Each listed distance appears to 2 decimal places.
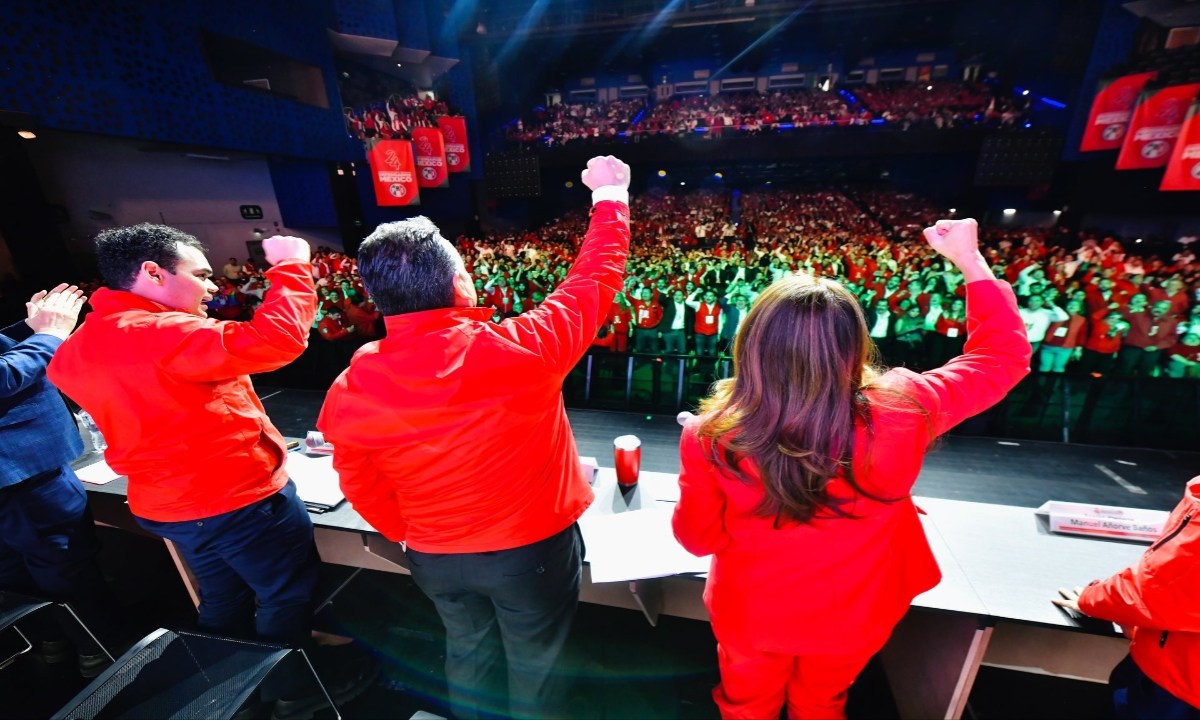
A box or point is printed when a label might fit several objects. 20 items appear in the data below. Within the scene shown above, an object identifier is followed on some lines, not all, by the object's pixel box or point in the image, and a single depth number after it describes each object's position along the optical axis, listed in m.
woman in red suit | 0.99
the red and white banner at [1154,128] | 7.26
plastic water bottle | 2.67
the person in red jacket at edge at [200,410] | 1.43
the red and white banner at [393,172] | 9.91
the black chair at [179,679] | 1.35
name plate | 1.66
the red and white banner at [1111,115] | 8.60
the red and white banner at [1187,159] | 6.76
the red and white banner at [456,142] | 12.80
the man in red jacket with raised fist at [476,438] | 1.10
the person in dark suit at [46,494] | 1.87
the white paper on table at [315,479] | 1.98
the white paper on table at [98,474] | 2.32
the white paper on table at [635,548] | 1.55
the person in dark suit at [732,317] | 5.05
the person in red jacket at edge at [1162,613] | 1.09
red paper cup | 1.95
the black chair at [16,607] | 1.80
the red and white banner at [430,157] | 11.09
